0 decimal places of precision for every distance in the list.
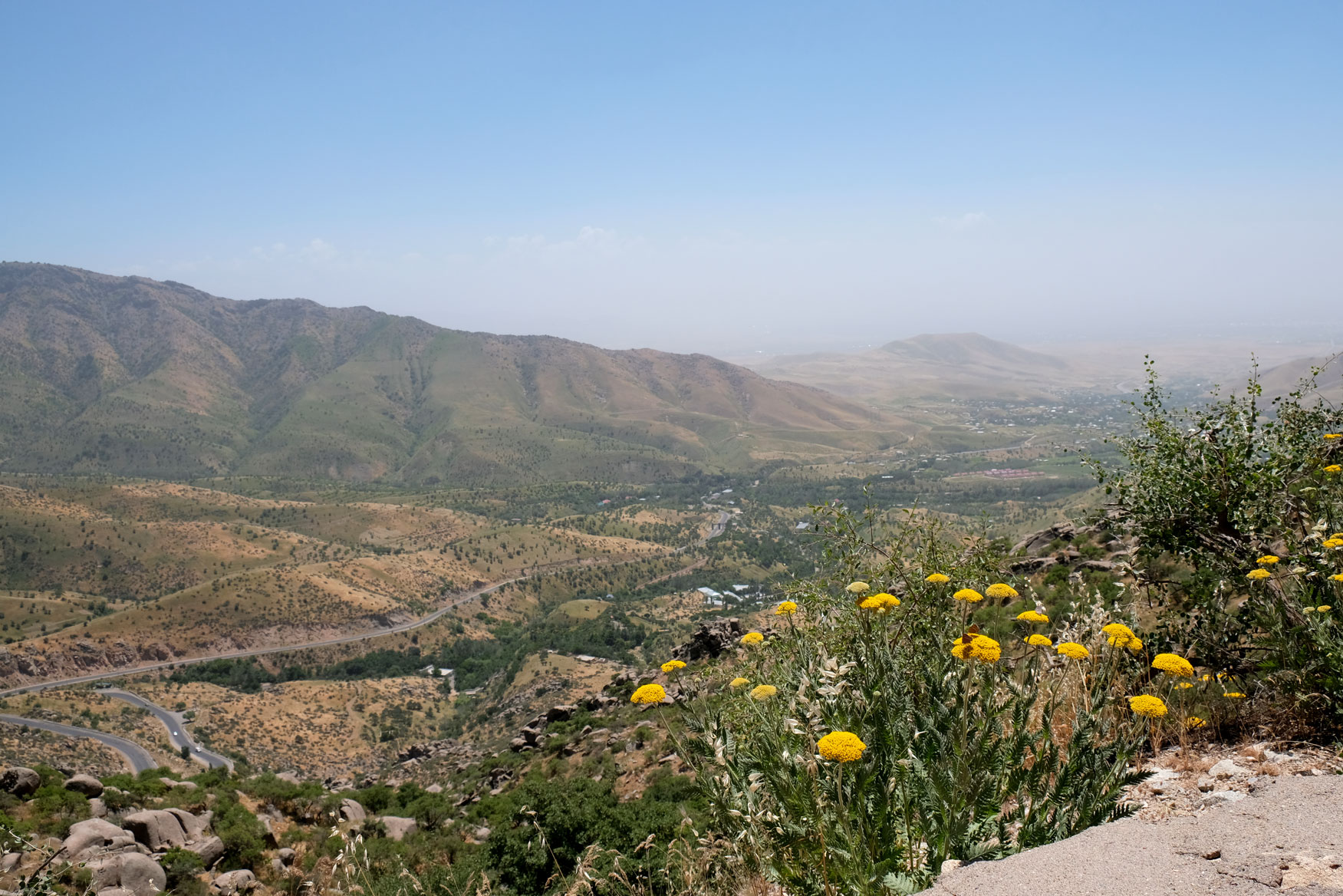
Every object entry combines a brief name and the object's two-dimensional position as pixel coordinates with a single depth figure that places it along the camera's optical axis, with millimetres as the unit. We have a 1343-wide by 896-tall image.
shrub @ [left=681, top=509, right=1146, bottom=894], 4031
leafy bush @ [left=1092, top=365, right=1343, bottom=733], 5457
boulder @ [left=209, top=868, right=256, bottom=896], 12574
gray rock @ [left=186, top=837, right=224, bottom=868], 13922
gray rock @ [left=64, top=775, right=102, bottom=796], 16125
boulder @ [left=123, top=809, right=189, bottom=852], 14266
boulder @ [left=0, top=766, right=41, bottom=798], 15742
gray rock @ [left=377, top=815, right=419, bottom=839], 18125
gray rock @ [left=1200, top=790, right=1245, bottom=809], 4329
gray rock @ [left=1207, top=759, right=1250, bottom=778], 4809
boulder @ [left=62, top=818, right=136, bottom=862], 12461
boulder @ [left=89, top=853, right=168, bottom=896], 11648
